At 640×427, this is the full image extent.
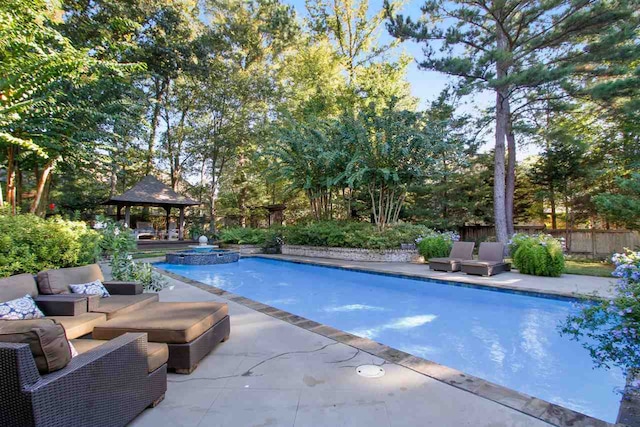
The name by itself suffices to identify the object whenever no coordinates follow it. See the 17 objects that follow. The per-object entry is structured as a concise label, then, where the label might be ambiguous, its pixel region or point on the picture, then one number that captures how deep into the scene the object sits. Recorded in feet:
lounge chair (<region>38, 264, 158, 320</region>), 11.96
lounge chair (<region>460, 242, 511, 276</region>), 26.50
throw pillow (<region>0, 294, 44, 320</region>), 9.34
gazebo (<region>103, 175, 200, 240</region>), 55.26
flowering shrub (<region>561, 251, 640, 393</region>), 7.04
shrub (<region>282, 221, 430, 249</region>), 37.55
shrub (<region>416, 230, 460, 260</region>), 33.91
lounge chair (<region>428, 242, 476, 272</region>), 28.63
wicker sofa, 5.08
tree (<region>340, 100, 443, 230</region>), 36.65
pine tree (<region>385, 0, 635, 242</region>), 30.55
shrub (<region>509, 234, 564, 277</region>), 25.64
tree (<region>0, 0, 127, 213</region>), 21.17
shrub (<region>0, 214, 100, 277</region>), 16.07
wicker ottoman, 9.25
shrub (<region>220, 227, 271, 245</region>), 51.02
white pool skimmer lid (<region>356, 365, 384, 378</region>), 9.23
